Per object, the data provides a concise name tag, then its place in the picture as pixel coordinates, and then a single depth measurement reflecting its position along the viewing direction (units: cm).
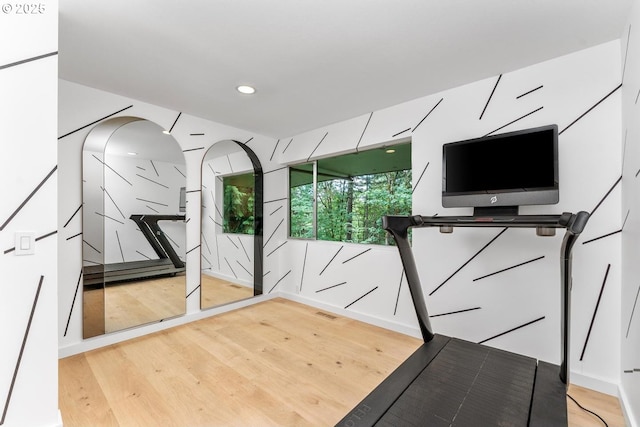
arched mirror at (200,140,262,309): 352
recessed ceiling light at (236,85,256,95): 262
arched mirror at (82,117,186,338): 269
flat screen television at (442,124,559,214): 195
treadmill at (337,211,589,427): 138
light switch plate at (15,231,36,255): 145
